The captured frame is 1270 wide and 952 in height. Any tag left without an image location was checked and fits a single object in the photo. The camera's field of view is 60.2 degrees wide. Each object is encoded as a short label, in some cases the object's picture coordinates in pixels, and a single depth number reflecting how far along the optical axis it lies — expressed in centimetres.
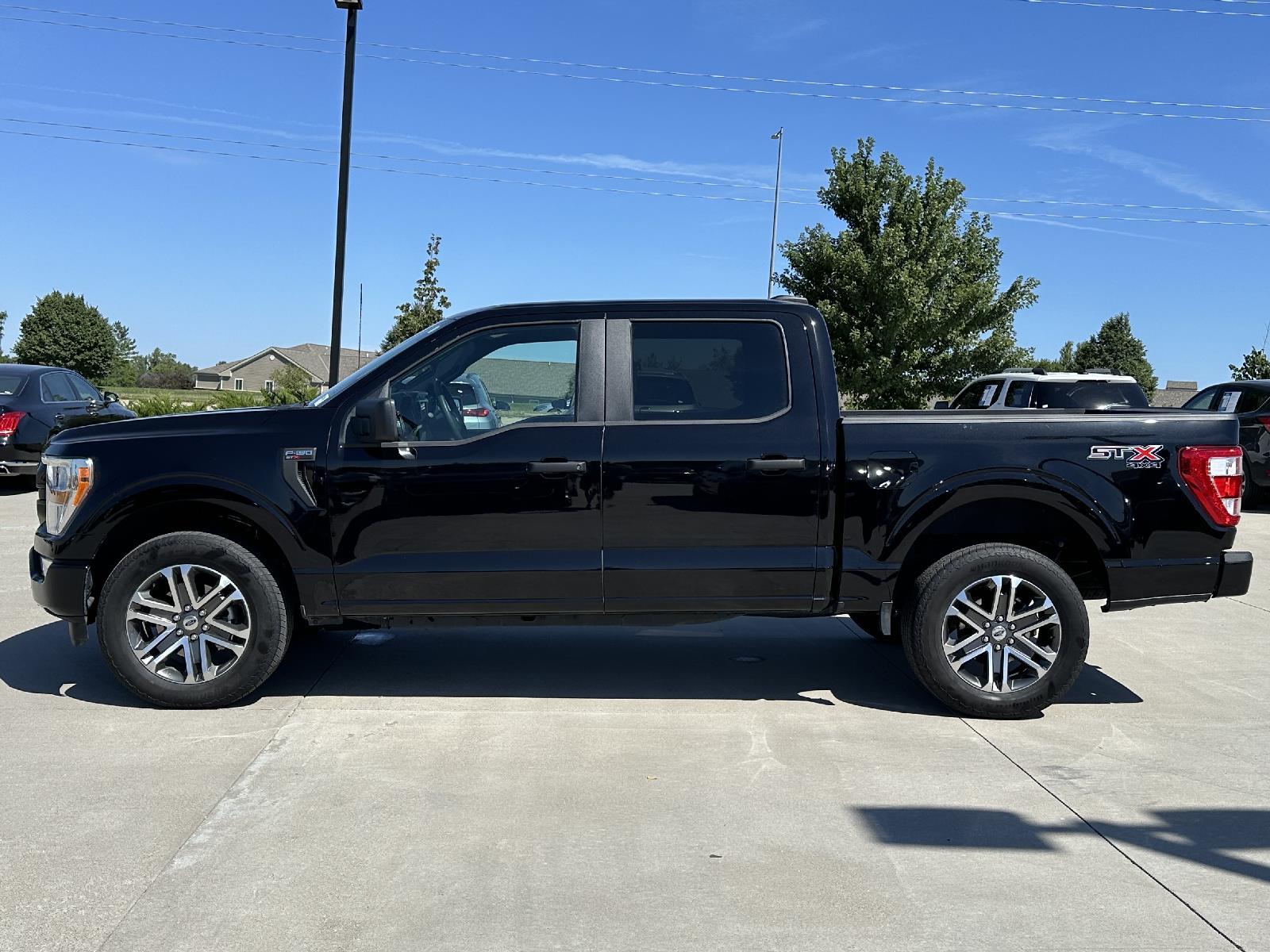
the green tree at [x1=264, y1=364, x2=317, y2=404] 2647
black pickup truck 509
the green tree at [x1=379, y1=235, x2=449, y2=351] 4681
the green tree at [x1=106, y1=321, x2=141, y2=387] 9575
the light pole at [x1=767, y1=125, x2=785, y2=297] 4969
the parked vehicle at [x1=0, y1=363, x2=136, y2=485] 1344
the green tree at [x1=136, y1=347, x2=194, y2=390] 11194
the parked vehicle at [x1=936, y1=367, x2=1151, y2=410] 1322
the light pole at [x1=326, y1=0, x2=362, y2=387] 1408
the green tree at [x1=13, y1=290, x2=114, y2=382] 8644
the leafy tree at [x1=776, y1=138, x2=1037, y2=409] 2848
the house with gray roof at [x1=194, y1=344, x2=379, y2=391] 10100
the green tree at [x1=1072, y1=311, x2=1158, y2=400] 7931
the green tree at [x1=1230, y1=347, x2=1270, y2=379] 3938
